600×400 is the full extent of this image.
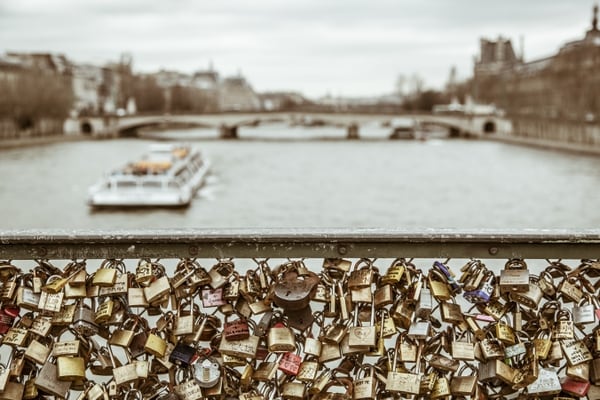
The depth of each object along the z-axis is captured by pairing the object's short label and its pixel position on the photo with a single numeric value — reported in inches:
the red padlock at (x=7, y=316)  91.0
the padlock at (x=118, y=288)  90.3
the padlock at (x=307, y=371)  90.5
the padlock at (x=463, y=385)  90.0
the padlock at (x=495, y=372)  89.6
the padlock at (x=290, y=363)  90.5
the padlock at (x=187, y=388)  91.1
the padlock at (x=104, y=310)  89.8
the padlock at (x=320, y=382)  90.4
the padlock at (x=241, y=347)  91.0
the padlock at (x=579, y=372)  89.8
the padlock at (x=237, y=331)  91.3
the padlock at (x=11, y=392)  90.5
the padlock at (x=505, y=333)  90.1
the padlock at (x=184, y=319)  90.1
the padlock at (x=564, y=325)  90.3
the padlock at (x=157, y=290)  88.8
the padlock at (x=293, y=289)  87.6
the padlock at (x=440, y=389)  90.4
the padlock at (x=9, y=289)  90.4
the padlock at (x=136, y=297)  89.5
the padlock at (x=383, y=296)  89.3
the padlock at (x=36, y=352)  90.3
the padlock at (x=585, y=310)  89.1
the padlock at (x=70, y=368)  89.0
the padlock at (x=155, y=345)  89.8
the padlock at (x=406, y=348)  90.7
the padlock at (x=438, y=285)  89.0
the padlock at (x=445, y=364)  90.7
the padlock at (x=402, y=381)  89.3
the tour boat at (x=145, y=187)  976.9
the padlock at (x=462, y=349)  89.5
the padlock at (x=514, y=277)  88.5
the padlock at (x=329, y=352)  90.7
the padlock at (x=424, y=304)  89.5
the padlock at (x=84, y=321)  90.0
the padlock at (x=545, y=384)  89.8
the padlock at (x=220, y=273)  90.5
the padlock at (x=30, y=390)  91.3
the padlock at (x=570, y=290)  89.4
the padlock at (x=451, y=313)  89.7
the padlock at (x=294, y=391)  90.9
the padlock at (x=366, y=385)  89.4
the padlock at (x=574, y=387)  90.1
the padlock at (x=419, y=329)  90.3
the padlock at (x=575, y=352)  90.0
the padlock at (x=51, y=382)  90.0
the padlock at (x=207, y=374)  91.0
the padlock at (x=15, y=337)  90.4
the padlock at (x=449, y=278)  89.7
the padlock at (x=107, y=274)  88.7
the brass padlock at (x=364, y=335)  88.4
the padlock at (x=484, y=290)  89.7
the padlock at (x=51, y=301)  89.7
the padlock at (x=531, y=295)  88.9
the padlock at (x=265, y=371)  91.0
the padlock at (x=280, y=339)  90.4
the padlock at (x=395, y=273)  89.6
